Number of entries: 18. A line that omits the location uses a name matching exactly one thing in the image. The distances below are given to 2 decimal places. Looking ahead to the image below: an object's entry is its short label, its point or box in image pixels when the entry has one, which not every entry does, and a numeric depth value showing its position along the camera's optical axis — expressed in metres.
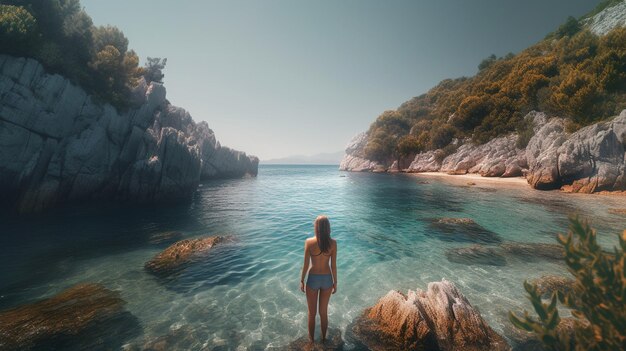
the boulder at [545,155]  32.78
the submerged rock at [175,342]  6.62
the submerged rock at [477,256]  11.98
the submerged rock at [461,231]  15.35
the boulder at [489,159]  46.85
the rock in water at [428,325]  6.32
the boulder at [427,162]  67.81
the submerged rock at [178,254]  11.65
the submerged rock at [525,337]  6.30
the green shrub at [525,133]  46.62
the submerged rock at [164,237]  15.71
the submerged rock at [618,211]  19.84
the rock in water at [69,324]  6.71
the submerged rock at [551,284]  9.05
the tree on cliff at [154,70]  43.91
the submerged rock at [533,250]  12.41
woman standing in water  6.15
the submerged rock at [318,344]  6.52
